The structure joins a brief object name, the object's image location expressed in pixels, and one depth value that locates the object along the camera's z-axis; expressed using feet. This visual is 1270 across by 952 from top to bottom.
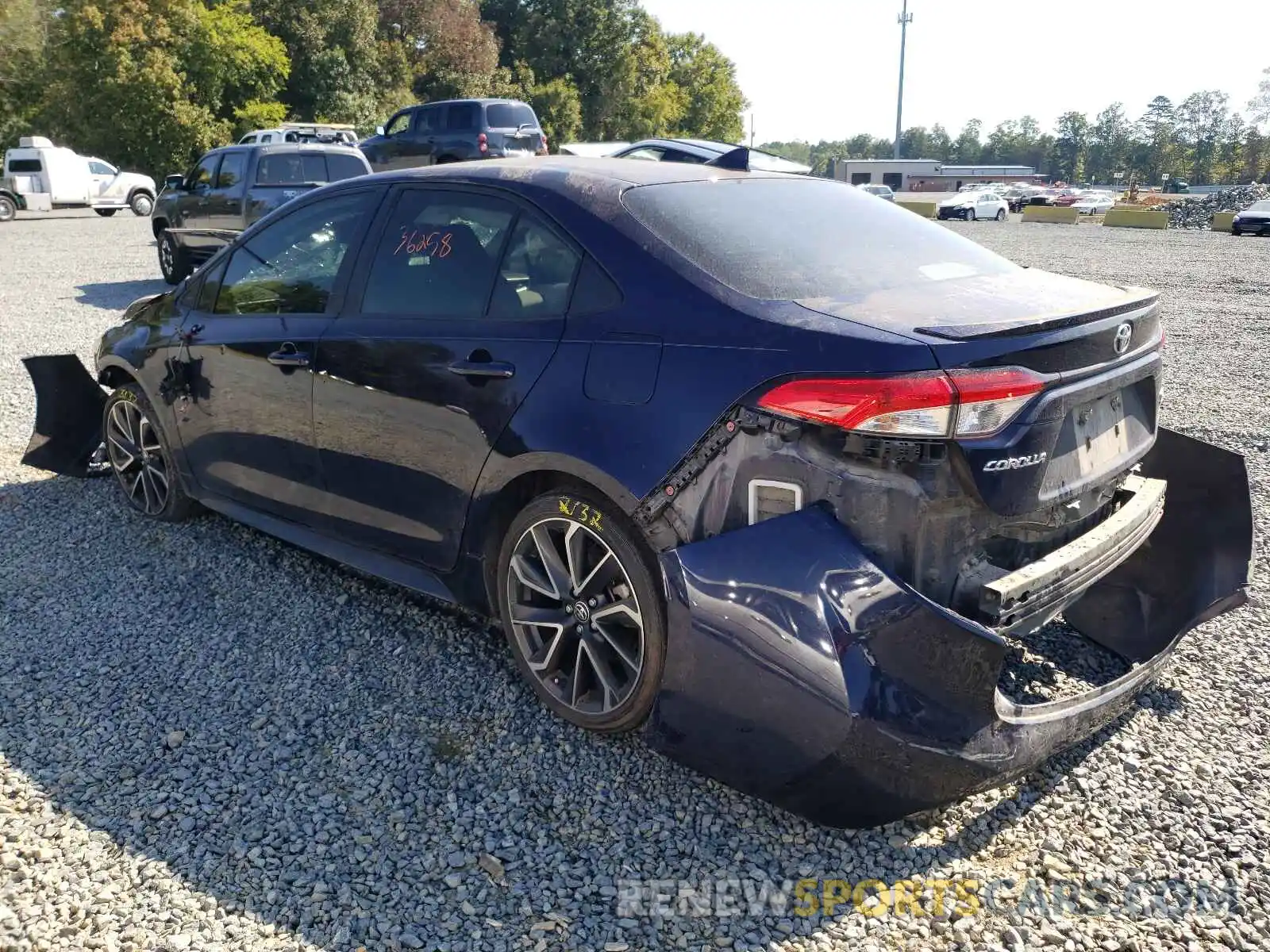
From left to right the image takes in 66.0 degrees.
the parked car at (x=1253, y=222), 88.89
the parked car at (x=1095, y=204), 156.72
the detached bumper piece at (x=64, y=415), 17.46
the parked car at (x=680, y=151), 47.26
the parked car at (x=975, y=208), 130.21
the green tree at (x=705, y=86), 222.69
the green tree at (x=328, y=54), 132.77
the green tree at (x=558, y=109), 167.94
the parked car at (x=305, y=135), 79.30
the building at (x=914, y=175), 265.54
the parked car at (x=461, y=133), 66.74
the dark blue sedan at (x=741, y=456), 7.72
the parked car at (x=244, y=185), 41.98
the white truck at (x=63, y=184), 94.53
